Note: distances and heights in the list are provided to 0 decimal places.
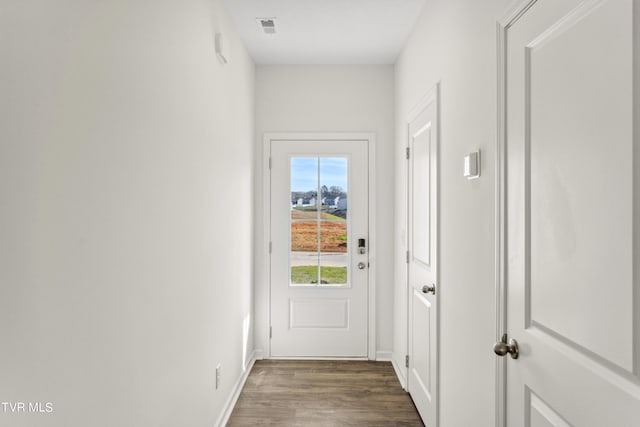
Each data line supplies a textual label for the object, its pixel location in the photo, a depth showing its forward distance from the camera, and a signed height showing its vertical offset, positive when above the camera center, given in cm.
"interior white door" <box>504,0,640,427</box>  85 +0
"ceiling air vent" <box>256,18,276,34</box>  275 +134
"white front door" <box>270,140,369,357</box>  359 -30
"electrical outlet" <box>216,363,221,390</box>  236 -95
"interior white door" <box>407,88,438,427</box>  229 -28
